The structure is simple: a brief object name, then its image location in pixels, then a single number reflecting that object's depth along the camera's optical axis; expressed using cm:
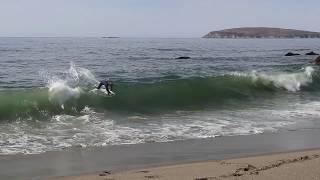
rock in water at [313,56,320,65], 3919
